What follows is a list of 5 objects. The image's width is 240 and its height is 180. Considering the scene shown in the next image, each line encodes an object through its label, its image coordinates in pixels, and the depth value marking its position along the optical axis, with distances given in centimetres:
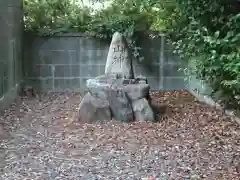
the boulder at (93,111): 574
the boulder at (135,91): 593
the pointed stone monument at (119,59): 623
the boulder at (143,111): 583
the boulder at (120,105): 577
